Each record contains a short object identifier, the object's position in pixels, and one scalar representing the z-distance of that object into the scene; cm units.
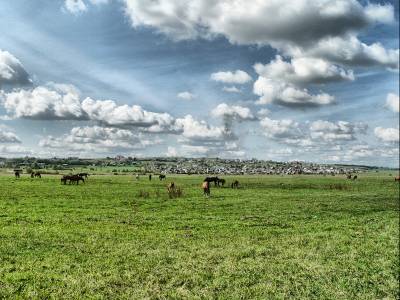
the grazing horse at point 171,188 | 5756
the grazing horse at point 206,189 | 5852
